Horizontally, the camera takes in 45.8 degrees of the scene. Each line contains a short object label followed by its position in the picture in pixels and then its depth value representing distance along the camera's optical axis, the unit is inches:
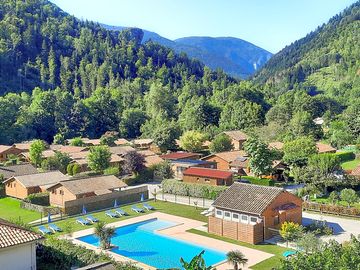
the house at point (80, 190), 1507.1
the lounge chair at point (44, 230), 1222.7
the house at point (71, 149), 2599.2
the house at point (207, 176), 1793.8
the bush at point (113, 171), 2009.6
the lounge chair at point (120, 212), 1451.5
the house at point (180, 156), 2274.9
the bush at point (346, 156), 2256.3
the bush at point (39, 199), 1558.8
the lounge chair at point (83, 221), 1343.0
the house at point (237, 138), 2816.4
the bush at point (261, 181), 1786.4
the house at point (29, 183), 1681.8
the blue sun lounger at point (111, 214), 1430.9
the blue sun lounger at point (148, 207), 1526.8
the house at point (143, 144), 2966.5
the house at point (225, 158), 2122.3
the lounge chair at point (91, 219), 1358.5
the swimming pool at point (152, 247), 1044.5
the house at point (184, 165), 2070.6
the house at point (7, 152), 2628.0
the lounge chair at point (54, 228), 1254.9
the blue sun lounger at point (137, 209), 1497.3
